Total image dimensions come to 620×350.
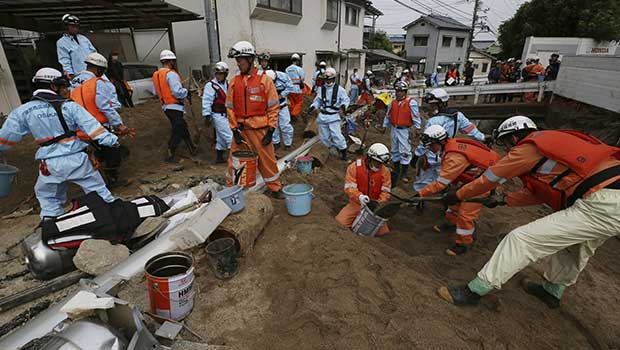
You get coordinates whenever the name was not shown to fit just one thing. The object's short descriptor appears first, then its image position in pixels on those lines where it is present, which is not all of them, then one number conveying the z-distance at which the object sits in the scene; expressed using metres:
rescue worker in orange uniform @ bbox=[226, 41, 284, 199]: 4.32
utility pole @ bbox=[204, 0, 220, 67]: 9.10
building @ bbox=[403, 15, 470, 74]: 35.84
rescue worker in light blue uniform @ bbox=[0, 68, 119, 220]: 3.37
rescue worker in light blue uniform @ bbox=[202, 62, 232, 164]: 5.99
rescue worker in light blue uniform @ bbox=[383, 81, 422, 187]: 6.22
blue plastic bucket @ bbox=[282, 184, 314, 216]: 4.10
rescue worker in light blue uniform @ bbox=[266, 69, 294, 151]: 7.41
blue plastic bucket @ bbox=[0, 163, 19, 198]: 4.39
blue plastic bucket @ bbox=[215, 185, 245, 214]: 3.41
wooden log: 3.24
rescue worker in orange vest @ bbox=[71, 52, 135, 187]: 4.66
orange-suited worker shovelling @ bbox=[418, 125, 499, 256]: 3.95
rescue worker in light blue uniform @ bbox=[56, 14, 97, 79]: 5.79
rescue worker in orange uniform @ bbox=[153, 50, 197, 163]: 5.69
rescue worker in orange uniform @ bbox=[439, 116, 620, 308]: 2.44
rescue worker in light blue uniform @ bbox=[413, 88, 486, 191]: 5.31
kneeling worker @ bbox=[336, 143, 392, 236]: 4.29
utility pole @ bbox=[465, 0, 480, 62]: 32.09
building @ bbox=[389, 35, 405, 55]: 50.29
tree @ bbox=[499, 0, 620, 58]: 20.48
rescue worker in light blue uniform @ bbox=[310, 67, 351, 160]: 6.91
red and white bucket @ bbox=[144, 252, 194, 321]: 2.28
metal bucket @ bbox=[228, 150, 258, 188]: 4.26
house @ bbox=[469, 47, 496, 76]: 38.42
